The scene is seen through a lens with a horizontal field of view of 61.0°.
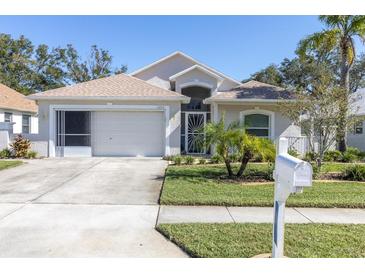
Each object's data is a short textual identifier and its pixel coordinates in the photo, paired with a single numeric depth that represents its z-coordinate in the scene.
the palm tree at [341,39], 14.95
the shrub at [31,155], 15.03
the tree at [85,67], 40.28
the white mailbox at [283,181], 3.14
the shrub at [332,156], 14.80
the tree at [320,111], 10.20
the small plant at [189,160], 13.23
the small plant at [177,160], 12.98
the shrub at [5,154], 15.04
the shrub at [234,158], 12.12
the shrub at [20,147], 15.11
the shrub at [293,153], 12.22
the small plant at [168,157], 14.58
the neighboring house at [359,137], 21.81
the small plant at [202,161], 13.28
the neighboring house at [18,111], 20.45
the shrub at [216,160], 13.46
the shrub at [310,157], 12.87
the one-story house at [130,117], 15.70
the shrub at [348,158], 14.60
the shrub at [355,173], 10.10
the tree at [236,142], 9.46
